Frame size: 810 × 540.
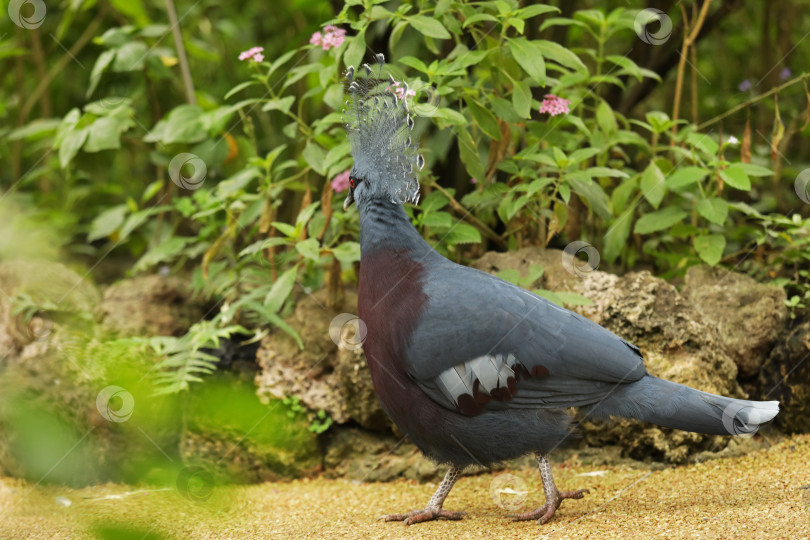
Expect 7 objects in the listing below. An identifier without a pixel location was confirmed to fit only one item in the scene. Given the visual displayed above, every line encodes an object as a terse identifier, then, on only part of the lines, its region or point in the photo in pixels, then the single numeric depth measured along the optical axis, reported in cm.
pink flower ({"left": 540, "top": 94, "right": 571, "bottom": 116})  735
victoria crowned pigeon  552
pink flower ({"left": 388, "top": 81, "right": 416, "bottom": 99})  599
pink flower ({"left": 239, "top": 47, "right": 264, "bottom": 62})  772
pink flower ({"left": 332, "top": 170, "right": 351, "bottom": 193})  768
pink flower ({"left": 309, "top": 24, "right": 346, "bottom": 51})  744
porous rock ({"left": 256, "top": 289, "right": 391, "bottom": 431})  750
